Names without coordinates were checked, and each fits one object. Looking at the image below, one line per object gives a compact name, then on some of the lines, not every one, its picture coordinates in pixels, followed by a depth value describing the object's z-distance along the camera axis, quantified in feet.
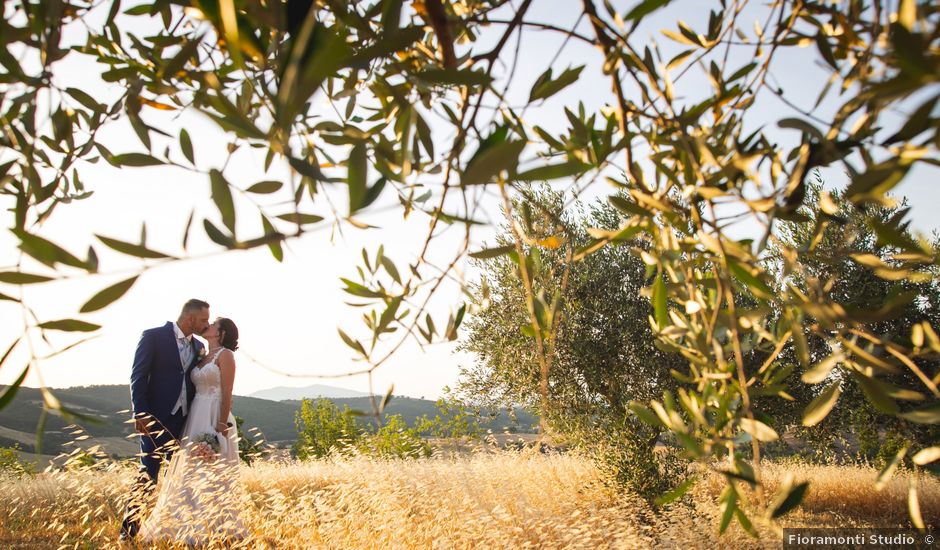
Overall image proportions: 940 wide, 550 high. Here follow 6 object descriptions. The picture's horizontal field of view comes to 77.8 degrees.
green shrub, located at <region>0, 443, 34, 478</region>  35.12
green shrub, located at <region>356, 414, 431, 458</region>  37.15
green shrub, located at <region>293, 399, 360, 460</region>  43.62
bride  15.85
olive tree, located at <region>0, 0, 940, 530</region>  1.59
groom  16.71
